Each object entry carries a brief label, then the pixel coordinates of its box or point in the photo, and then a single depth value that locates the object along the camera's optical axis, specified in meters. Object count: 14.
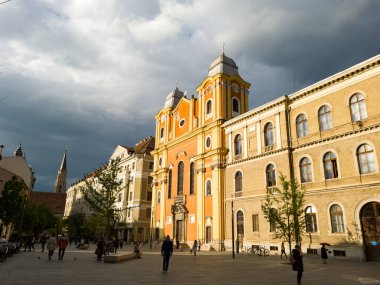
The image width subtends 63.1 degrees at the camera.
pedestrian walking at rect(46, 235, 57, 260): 20.42
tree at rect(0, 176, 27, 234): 35.28
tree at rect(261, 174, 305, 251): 21.67
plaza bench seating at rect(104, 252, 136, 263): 19.16
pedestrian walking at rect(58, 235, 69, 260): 20.84
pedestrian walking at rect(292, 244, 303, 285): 11.23
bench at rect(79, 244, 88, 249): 36.40
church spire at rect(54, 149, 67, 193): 127.12
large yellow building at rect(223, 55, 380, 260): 22.28
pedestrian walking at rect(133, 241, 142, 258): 23.83
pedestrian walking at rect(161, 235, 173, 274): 14.52
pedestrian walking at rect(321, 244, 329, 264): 19.98
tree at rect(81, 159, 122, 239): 28.09
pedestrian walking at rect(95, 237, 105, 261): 20.72
